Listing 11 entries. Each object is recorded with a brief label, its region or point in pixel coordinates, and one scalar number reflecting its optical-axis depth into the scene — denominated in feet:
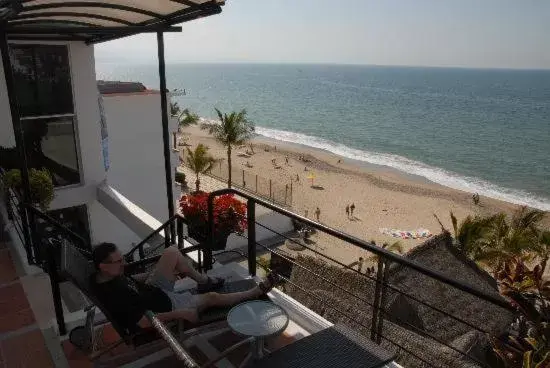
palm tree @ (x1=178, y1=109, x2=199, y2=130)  151.53
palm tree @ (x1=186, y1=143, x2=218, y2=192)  94.07
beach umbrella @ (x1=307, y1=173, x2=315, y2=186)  125.35
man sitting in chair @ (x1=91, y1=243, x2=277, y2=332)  10.84
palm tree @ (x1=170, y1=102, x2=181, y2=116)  138.25
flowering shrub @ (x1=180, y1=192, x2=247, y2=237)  16.84
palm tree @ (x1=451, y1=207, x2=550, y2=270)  51.11
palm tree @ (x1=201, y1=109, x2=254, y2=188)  100.53
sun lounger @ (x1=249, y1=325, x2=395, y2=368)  9.39
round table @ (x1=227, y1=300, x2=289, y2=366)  9.86
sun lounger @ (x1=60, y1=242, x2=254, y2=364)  10.68
